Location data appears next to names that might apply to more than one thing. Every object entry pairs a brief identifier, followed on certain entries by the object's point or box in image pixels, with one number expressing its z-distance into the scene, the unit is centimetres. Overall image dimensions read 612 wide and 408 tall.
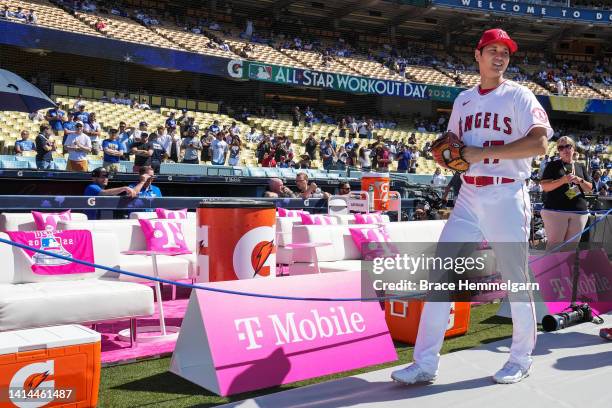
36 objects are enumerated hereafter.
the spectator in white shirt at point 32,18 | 2309
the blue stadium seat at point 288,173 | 1551
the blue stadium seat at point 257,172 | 1460
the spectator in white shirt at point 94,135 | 1494
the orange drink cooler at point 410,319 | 538
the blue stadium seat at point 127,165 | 1369
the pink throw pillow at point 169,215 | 854
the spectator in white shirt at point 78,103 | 1940
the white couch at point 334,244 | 752
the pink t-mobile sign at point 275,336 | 383
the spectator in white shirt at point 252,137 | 2315
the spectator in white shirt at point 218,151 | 1636
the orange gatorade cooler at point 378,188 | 1293
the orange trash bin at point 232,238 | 535
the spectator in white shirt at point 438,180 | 1937
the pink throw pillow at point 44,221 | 707
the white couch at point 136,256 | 698
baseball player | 380
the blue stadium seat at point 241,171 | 1447
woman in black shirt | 669
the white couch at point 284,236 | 854
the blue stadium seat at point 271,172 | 1504
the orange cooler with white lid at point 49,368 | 326
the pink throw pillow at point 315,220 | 884
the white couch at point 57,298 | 450
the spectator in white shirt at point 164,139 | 1441
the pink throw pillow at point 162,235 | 756
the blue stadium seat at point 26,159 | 1219
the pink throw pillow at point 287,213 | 967
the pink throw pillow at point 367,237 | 799
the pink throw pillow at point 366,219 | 999
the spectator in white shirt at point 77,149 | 1211
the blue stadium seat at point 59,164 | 1234
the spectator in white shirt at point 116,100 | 2413
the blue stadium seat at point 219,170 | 1405
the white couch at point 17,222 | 698
